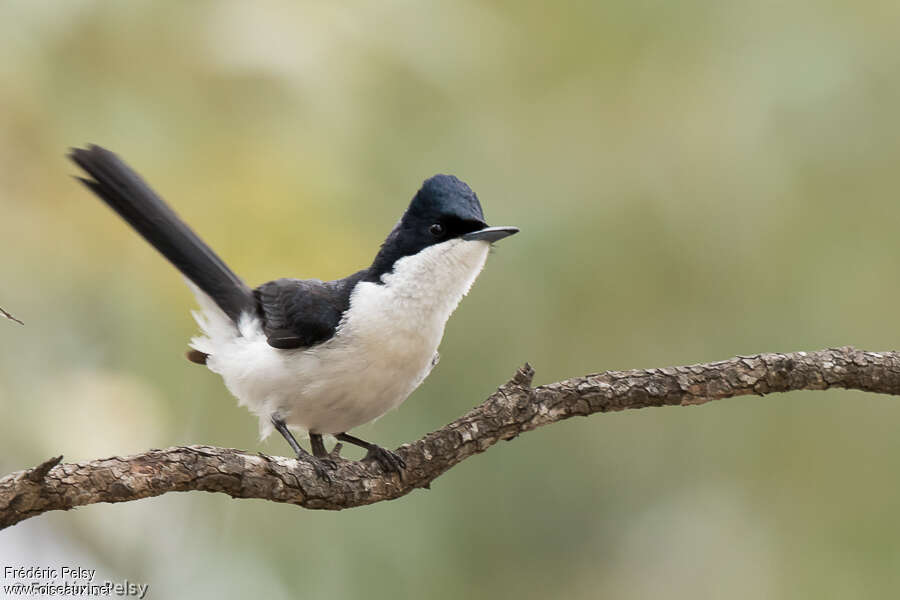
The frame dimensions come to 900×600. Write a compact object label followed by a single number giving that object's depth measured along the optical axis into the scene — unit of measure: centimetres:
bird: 550
